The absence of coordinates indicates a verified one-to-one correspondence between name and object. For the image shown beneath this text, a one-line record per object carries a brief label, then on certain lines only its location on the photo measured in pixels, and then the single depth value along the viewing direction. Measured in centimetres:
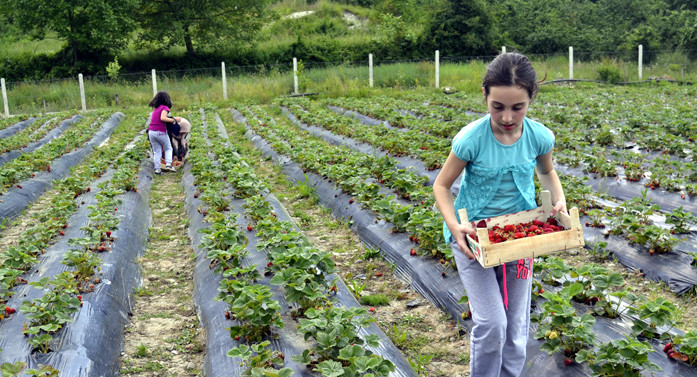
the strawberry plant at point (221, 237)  473
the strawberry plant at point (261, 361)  277
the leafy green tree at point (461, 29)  3023
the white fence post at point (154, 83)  2230
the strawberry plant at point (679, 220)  489
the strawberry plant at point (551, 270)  383
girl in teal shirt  248
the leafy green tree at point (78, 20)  2742
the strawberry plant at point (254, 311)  341
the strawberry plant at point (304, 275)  369
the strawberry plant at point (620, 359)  278
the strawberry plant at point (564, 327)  305
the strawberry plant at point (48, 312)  342
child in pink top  966
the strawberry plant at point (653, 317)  309
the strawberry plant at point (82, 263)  450
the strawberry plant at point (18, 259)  457
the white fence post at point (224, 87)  2233
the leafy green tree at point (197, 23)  3026
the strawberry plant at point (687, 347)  292
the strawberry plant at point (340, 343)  279
